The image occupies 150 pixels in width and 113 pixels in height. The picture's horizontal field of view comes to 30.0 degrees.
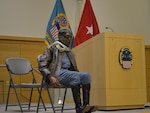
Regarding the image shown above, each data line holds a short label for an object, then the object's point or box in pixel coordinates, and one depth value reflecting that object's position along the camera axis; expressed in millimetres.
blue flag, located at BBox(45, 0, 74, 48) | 6414
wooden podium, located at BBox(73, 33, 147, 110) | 4312
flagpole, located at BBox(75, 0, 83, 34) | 8500
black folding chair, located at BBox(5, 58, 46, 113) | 4688
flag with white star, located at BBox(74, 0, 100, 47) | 6230
